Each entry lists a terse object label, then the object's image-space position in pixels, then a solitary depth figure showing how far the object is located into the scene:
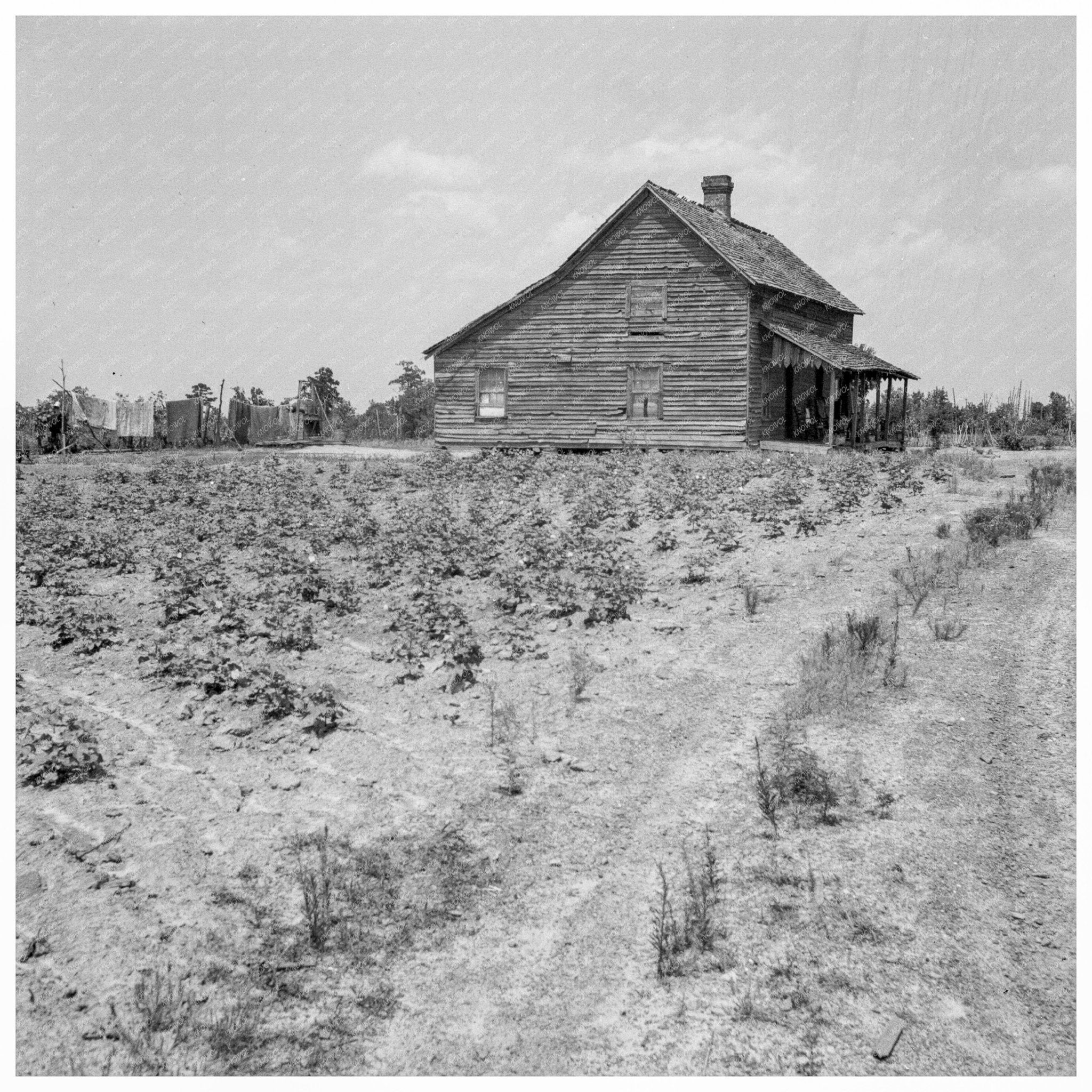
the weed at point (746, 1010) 4.68
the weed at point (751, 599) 10.29
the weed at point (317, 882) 5.27
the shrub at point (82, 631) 9.72
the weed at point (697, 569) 11.49
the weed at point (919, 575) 10.38
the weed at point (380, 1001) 4.74
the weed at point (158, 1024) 4.38
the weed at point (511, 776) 6.86
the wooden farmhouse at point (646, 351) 25.89
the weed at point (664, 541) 12.91
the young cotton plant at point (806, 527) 13.31
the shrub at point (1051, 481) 15.33
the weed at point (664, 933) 4.97
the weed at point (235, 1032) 4.45
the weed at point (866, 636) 8.92
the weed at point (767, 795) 6.33
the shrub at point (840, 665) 7.97
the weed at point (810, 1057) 4.41
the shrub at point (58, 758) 6.88
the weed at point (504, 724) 7.58
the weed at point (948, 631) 9.19
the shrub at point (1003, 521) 12.26
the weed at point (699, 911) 5.18
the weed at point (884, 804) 6.41
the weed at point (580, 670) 8.32
